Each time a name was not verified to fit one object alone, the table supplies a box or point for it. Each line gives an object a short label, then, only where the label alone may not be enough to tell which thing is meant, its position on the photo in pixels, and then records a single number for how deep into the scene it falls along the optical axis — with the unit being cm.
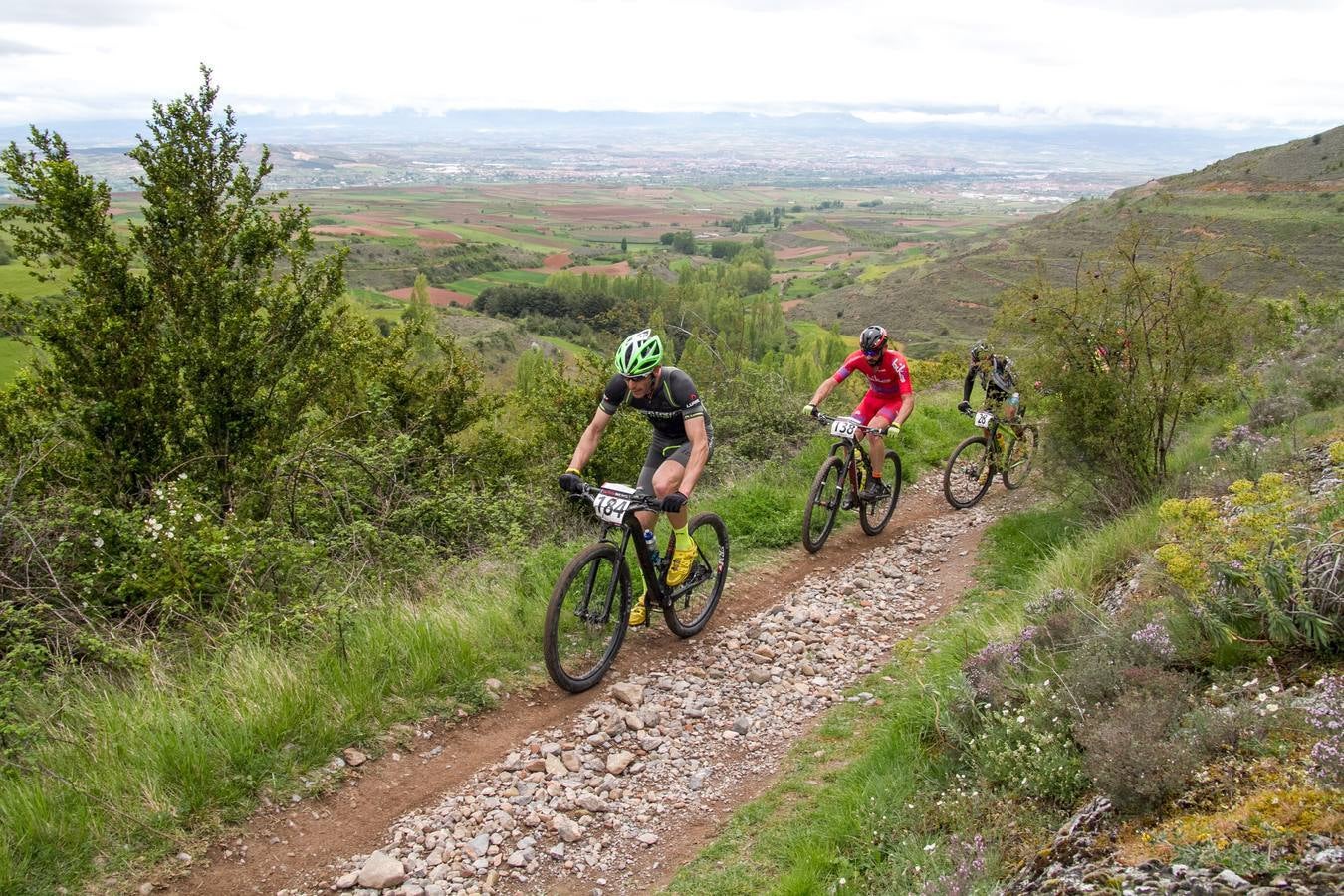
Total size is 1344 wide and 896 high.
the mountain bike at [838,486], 902
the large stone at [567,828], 446
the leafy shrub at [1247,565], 387
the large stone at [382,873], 403
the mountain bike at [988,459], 1104
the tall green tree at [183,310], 721
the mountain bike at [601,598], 578
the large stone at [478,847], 428
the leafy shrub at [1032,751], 376
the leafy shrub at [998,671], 462
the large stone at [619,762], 509
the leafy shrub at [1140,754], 322
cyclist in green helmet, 622
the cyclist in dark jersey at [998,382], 1123
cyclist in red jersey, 939
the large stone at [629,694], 580
